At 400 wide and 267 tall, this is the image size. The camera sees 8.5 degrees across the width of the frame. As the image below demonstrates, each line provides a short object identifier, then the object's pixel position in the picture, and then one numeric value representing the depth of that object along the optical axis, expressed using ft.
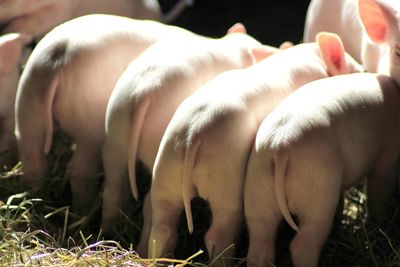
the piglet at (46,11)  15.40
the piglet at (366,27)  13.77
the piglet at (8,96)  14.58
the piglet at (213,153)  13.21
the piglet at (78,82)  13.88
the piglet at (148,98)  13.50
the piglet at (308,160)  13.11
